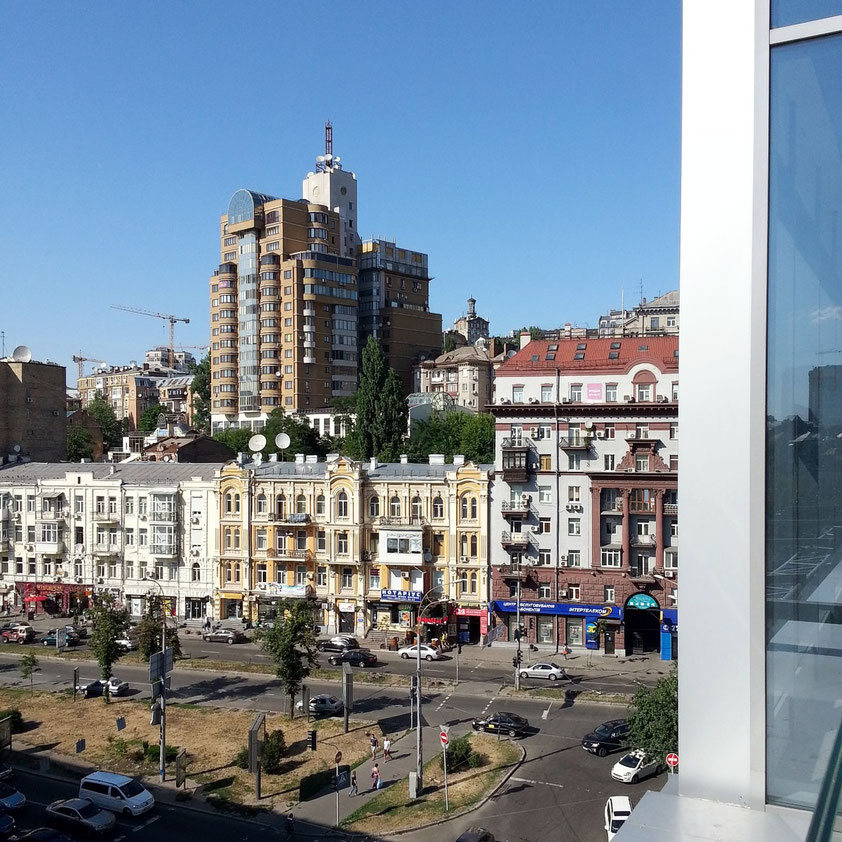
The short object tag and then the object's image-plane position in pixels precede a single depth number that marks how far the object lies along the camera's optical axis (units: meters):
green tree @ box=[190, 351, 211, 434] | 120.50
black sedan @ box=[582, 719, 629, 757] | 29.75
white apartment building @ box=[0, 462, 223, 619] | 54.78
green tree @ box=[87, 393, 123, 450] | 128.06
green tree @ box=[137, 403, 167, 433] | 140.75
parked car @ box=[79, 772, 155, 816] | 25.89
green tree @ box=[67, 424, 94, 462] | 99.93
